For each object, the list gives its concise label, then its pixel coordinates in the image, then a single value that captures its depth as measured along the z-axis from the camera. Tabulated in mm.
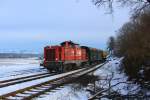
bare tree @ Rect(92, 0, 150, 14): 11385
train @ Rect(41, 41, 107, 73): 23959
